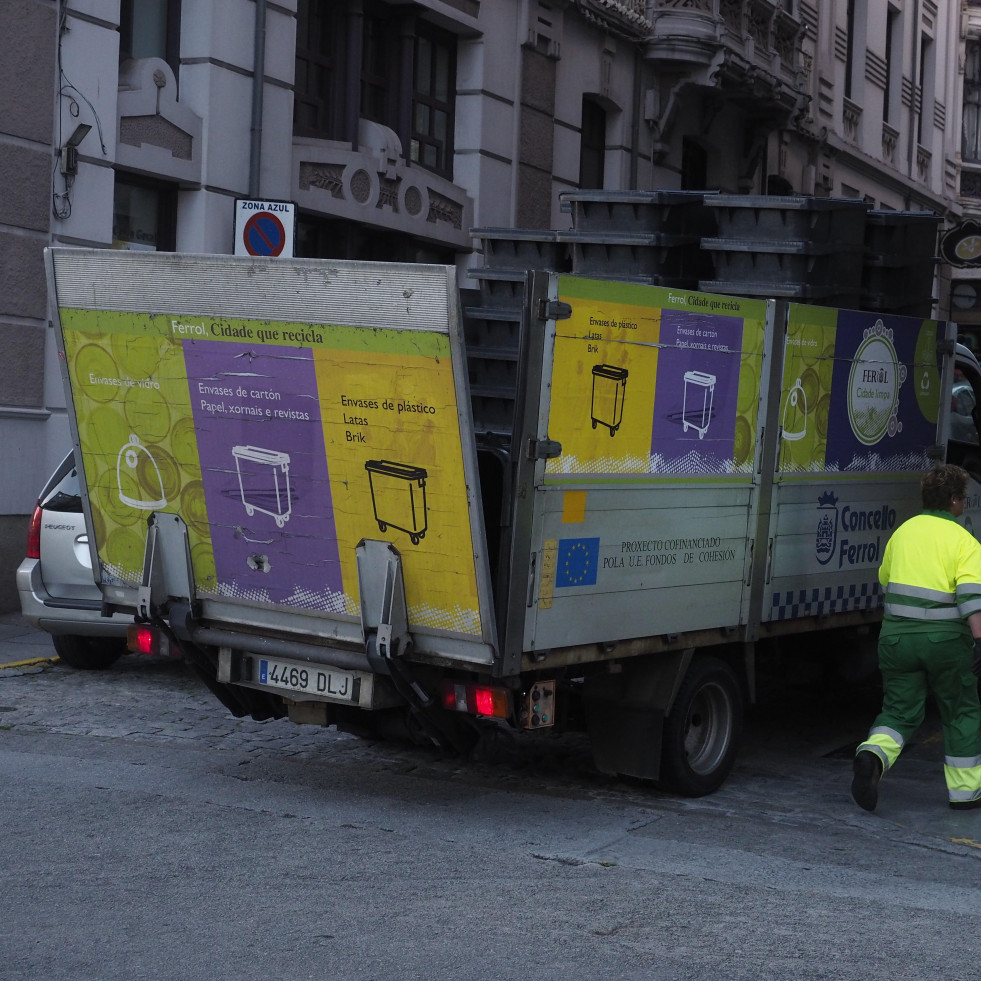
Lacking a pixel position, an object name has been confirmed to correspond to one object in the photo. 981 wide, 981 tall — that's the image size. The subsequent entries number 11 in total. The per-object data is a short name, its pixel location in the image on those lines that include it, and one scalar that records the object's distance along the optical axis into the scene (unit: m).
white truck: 6.29
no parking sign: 12.93
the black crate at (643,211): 8.95
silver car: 9.92
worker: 7.35
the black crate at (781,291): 8.80
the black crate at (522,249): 9.34
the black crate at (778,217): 8.91
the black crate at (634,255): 8.94
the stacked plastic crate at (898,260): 9.43
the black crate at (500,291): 8.87
